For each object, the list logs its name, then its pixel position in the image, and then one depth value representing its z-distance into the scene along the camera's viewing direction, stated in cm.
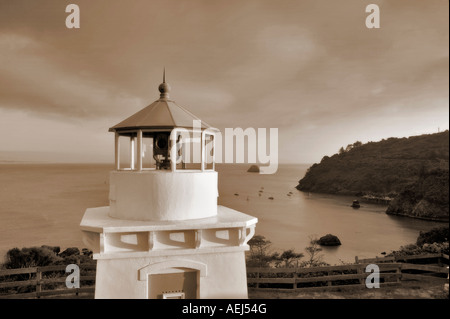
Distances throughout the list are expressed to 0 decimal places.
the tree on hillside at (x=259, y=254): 1377
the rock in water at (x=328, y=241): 2212
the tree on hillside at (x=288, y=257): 1627
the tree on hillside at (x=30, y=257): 1232
